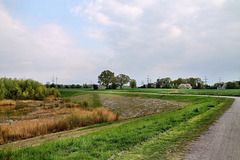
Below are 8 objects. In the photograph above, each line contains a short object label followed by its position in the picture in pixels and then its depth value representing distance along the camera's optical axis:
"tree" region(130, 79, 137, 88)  111.38
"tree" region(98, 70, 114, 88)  111.75
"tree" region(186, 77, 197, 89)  139.75
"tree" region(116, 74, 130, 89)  103.56
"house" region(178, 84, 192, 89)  105.34
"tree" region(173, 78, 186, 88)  137.50
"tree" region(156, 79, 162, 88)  130.12
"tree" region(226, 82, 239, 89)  79.81
